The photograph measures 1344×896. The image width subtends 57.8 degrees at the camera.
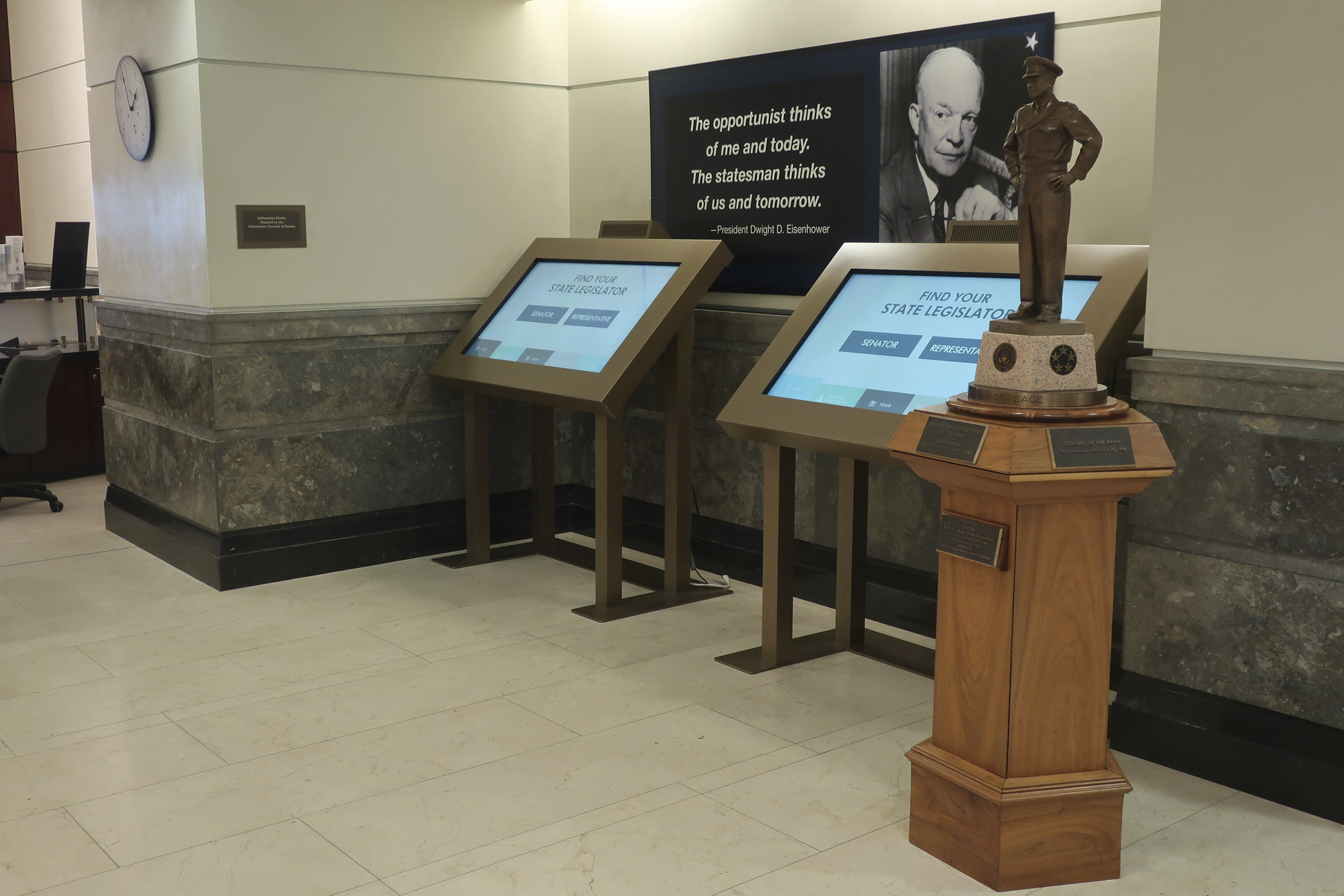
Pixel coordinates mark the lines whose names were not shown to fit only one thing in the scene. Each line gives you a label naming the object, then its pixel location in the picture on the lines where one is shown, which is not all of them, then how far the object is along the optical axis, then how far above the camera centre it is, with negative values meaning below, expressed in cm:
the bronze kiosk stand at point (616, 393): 463 -50
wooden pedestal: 273 -94
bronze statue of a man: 277 +21
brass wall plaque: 517 +17
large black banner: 420 +48
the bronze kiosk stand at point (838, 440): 369 -54
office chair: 641 -71
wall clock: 536 +70
